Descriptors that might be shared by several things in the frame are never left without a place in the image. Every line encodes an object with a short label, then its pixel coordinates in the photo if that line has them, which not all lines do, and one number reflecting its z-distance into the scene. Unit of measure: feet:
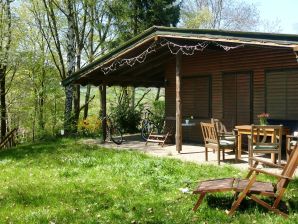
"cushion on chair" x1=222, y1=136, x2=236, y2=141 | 29.82
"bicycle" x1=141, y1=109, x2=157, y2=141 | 44.99
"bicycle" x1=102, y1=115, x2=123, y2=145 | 41.99
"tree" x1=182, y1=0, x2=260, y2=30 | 101.08
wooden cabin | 31.43
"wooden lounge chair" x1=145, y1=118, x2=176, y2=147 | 38.11
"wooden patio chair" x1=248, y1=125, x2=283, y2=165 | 24.58
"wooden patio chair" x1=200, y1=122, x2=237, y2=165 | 26.67
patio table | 27.87
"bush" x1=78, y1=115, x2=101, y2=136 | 52.47
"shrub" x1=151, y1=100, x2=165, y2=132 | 58.76
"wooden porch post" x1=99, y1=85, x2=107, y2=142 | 42.10
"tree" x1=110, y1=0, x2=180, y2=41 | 63.36
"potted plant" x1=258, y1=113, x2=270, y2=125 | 28.02
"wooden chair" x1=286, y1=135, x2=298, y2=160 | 25.37
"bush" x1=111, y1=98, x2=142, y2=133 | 54.93
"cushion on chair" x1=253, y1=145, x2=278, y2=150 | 24.86
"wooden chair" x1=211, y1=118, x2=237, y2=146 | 29.08
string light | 31.58
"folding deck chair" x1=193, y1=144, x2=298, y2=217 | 14.57
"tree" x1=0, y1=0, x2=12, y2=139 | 63.19
